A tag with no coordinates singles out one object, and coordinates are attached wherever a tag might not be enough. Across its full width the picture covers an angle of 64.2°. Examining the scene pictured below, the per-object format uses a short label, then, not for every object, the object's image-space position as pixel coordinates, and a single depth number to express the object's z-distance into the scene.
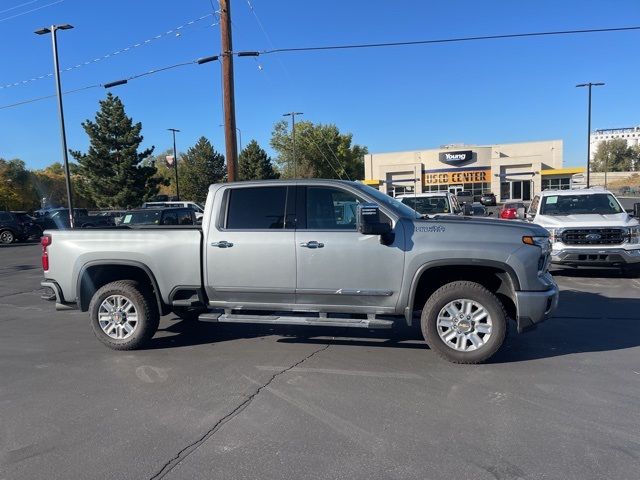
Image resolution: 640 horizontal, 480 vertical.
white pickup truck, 10.02
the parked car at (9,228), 26.67
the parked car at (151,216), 16.64
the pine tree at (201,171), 65.50
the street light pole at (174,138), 50.53
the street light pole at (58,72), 20.30
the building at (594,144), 182.12
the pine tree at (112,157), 46.00
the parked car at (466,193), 59.23
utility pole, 14.34
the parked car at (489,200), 49.79
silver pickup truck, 5.29
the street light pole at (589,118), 34.28
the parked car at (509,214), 16.00
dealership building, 58.78
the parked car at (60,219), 28.16
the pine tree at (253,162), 62.75
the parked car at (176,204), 26.52
